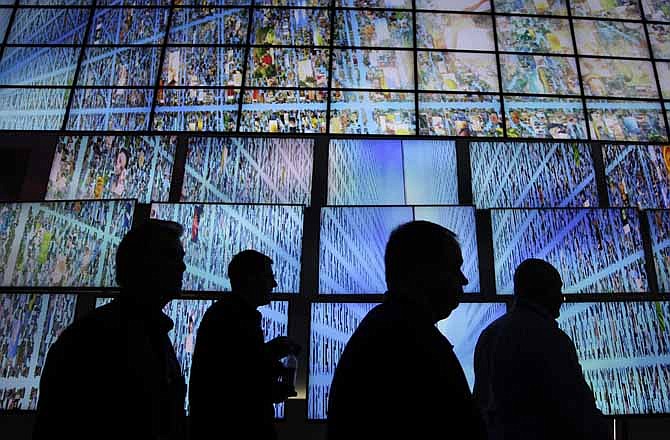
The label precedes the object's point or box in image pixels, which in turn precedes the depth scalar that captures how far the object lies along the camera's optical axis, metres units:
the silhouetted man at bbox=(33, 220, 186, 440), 1.23
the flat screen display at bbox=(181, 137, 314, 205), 4.20
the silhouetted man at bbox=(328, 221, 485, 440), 1.14
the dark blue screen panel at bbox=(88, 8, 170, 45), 4.81
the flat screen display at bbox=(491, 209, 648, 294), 3.89
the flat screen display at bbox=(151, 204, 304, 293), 3.88
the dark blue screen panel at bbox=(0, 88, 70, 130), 4.47
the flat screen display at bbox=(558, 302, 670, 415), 3.58
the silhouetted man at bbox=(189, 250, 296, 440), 1.91
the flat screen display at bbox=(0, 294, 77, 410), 3.58
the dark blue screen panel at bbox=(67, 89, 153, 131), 4.46
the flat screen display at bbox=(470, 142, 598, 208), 4.22
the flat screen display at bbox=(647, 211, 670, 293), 3.95
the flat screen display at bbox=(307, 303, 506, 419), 3.61
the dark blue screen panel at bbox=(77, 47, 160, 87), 4.64
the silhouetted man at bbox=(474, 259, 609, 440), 2.01
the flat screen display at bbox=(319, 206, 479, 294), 3.88
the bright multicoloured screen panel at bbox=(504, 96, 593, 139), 4.49
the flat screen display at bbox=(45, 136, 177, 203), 4.25
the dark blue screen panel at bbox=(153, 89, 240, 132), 4.45
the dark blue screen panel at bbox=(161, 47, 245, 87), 4.63
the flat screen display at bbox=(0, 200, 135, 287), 3.89
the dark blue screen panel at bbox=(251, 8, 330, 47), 4.78
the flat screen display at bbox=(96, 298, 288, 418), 3.64
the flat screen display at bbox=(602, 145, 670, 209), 4.28
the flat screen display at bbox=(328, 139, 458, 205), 4.21
